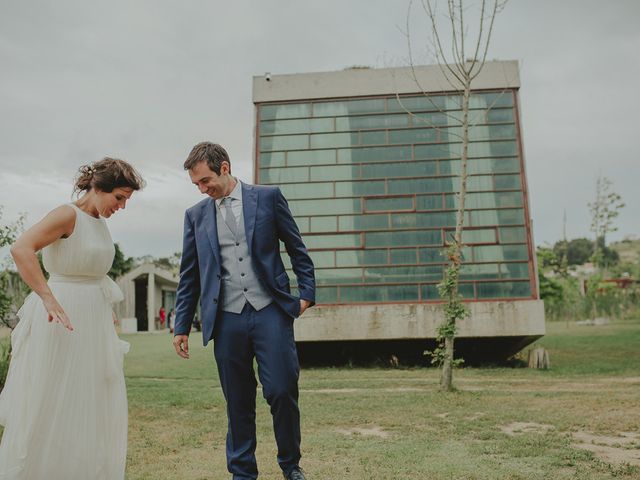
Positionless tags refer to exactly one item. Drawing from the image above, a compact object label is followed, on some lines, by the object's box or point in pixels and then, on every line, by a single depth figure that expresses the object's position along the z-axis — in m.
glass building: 13.82
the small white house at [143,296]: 35.19
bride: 3.25
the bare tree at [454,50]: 9.58
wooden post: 13.25
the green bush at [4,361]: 8.05
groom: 3.66
